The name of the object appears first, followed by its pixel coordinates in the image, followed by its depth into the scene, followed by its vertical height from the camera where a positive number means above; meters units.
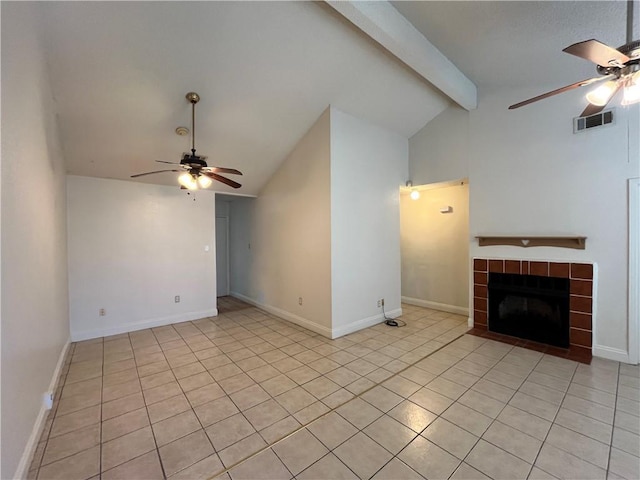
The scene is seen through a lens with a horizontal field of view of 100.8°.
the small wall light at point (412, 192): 4.95 +0.83
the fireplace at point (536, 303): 3.31 -0.98
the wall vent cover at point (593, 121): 3.10 +1.35
